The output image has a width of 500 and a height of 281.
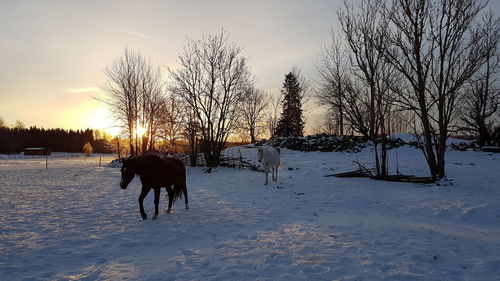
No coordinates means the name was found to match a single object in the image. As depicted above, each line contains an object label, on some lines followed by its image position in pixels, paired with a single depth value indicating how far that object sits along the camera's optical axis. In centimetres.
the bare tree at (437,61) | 1166
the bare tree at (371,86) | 1351
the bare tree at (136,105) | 3219
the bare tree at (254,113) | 4759
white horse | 1482
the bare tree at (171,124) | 2469
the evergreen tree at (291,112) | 4612
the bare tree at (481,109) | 2329
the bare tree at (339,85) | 1538
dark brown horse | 727
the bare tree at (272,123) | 5506
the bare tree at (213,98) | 2370
